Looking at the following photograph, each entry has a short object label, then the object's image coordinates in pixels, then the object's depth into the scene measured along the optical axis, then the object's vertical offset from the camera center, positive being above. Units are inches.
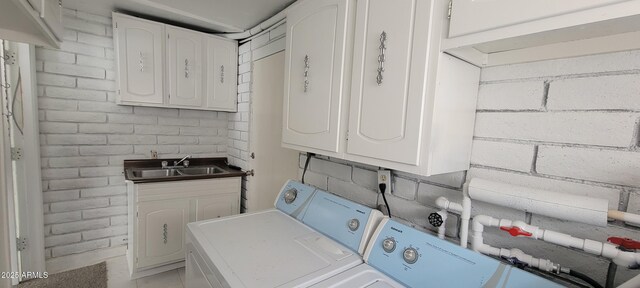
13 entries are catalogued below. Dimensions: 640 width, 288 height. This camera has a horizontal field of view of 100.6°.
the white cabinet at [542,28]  23.5 +11.1
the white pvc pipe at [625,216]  27.1 -8.0
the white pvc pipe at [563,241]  27.0 -12.0
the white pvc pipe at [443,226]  42.9 -15.8
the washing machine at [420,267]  31.1 -18.1
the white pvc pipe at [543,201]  28.8 -8.0
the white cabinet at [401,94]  34.7 +4.7
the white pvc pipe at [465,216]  37.9 -12.3
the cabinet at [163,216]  83.8 -34.7
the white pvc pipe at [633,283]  20.7 -11.3
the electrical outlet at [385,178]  53.4 -10.6
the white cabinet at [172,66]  87.7 +16.7
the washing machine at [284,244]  38.5 -22.1
